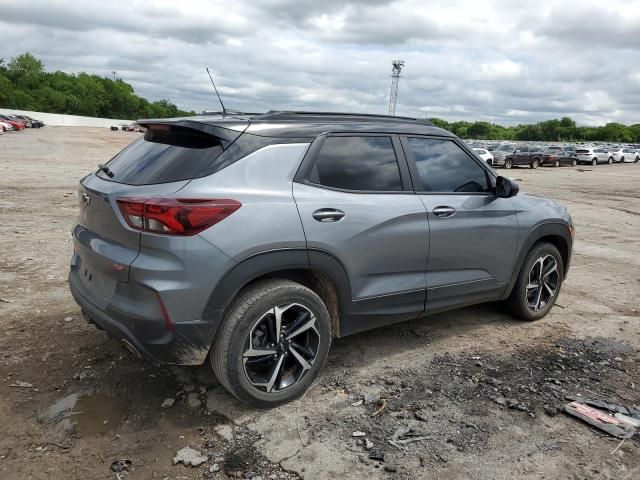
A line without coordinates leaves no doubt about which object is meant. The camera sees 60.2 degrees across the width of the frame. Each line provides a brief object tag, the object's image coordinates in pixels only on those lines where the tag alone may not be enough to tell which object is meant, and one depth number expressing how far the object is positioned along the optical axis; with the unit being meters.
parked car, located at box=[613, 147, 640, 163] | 50.03
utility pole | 81.35
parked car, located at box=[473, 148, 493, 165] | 33.09
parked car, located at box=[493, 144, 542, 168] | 36.00
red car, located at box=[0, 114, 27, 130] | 53.93
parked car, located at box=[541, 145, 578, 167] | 39.72
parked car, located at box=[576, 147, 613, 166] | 44.78
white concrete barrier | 86.06
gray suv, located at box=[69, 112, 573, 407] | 2.99
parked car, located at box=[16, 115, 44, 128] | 69.44
